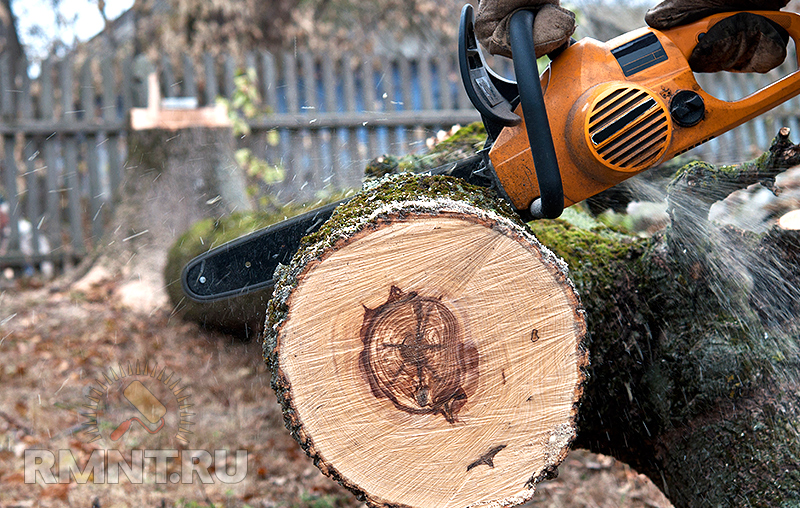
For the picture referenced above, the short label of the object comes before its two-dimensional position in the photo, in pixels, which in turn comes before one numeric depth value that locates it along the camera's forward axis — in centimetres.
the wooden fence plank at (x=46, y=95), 539
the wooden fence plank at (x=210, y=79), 542
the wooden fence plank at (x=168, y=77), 528
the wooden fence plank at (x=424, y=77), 586
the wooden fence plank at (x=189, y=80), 529
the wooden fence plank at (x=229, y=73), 554
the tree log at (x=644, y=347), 135
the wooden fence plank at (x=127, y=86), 518
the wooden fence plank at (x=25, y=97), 536
